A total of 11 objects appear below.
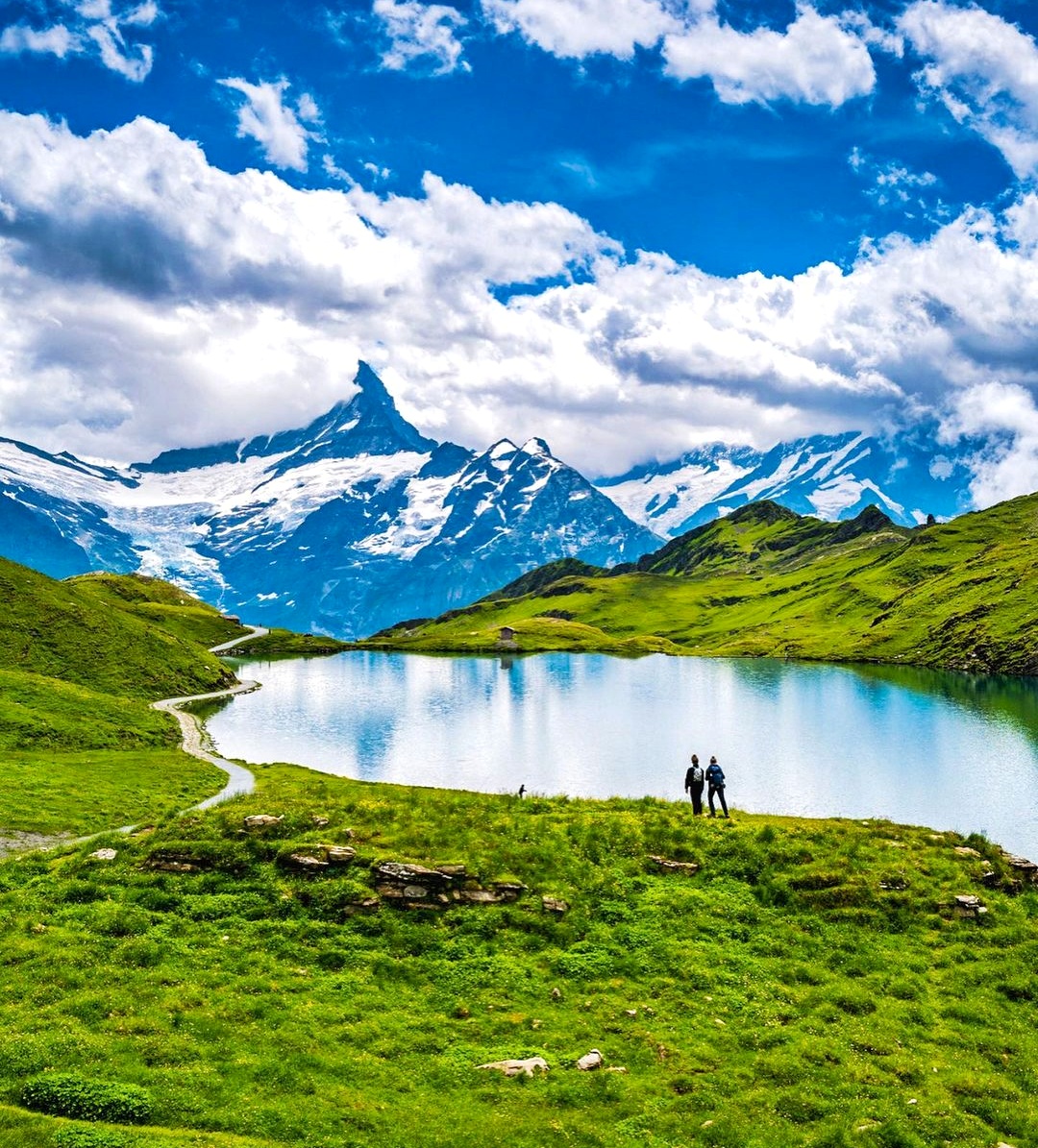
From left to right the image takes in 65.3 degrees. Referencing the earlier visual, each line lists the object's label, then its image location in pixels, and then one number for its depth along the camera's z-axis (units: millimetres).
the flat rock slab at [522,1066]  21281
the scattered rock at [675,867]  33344
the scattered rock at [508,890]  30375
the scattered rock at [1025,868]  34281
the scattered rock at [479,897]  29973
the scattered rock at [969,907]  30767
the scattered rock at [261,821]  34000
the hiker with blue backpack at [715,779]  45406
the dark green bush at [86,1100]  18141
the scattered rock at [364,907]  29094
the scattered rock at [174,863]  31539
